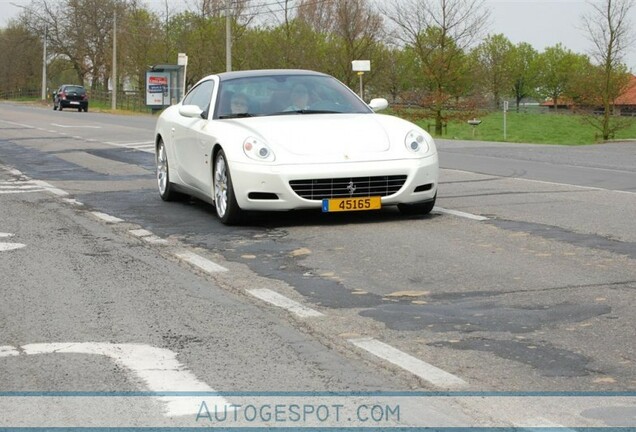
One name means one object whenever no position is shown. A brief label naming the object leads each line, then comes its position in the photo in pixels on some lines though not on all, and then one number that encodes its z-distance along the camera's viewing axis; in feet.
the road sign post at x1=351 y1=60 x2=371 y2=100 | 127.62
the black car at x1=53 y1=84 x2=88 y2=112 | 232.53
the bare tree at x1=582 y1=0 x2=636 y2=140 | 168.14
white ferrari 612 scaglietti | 32.73
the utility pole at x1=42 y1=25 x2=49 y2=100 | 333.01
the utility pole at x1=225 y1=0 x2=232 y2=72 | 177.47
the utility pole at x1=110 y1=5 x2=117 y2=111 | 237.08
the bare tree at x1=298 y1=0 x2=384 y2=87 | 214.07
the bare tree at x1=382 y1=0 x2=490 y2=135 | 183.32
